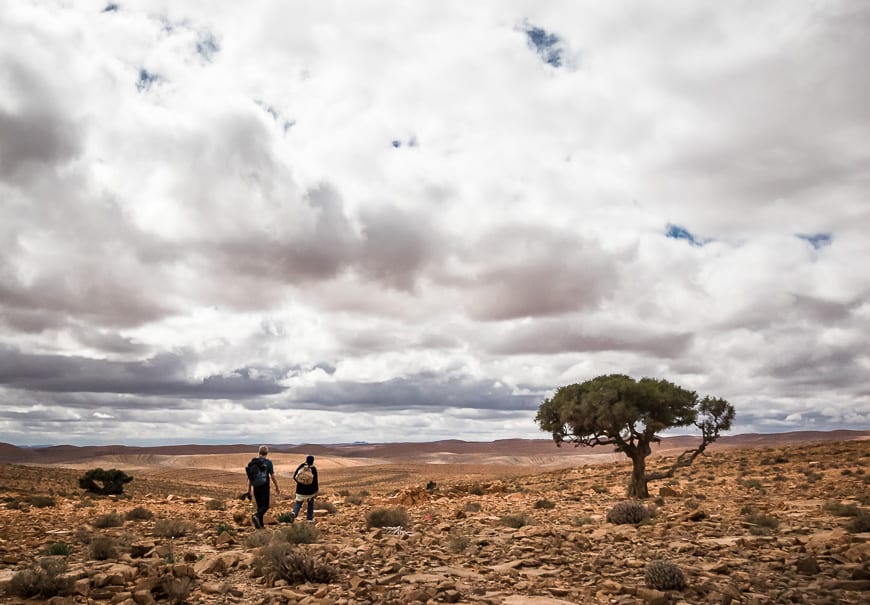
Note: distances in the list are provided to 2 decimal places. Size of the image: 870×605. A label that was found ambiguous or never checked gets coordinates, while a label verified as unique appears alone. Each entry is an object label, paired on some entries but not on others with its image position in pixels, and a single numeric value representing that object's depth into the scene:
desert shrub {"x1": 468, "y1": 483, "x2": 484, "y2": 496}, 33.07
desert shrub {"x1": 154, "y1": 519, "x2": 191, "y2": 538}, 16.59
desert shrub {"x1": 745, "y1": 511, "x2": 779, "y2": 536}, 14.04
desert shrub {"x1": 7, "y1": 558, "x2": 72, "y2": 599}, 9.52
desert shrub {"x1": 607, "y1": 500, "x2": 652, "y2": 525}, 16.86
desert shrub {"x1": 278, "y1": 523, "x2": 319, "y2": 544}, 14.27
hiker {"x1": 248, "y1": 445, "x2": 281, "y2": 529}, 16.72
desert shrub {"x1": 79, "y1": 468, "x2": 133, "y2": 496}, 35.66
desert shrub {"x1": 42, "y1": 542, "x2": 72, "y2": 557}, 13.05
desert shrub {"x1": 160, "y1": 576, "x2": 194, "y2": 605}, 9.41
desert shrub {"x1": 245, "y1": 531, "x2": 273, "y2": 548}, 14.17
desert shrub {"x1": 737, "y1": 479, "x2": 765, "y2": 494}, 27.97
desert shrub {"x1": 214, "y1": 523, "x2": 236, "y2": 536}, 16.46
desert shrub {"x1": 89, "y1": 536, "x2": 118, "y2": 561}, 12.84
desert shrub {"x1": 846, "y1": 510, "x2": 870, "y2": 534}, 13.54
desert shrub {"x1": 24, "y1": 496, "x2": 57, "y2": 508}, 24.90
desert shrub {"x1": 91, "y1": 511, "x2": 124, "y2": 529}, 18.25
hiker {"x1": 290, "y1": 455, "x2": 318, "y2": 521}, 18.20
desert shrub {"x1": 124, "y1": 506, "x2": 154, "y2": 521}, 20.90
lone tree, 25.58
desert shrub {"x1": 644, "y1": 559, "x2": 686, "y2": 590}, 9.32
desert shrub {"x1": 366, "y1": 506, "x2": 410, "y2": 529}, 18.12
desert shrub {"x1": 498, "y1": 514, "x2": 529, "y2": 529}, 17.27
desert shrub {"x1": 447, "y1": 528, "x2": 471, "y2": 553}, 13.31
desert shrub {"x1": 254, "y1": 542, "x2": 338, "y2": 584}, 10.61
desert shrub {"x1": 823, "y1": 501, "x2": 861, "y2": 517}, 16.09
